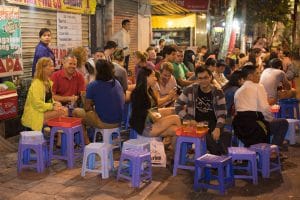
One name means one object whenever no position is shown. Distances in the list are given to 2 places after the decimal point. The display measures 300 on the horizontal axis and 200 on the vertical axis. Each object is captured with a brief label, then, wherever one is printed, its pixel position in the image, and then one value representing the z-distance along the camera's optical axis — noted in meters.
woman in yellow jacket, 7.02
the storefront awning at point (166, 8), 17.85
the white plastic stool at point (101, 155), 6.26
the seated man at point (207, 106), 6.74
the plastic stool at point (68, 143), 6.77
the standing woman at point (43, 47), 8.83
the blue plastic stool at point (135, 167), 5.98
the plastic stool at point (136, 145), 6.40
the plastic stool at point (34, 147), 6.48
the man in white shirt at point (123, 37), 12.34
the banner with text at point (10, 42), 8.32
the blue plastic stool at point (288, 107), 10.02
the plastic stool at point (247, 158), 6.24
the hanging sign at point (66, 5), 9.39
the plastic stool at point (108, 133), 7.24
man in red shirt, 7.98
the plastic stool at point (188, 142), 6.43
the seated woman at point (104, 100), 7.12
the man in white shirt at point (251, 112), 6.84
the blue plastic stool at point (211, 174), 5.82
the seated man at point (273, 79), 9.30
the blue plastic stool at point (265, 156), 6.51
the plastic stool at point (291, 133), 8.62
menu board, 10.70
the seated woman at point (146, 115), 6.75
